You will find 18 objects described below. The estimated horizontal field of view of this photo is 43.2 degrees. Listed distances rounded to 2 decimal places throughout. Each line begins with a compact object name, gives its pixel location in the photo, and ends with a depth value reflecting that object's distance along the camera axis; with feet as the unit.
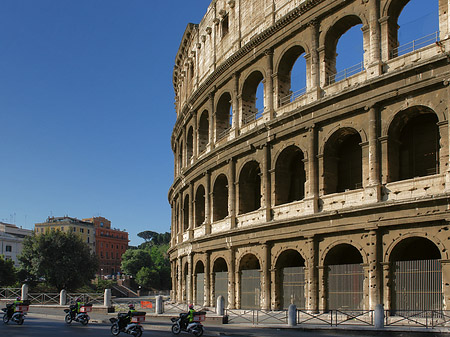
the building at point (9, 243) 290.76
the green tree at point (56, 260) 180.55
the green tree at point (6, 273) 186.39
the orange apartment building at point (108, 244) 388.37
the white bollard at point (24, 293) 121.19
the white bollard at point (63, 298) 112.27
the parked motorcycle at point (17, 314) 74.43
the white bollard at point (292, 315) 64.47
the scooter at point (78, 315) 74.69
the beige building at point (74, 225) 368.27
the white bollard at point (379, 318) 57.06
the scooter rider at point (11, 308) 75.61
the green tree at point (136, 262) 309.63
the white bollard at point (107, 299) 99.03
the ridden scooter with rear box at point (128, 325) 58.25
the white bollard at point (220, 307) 75.25
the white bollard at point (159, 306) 87.35
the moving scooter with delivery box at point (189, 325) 60.23
